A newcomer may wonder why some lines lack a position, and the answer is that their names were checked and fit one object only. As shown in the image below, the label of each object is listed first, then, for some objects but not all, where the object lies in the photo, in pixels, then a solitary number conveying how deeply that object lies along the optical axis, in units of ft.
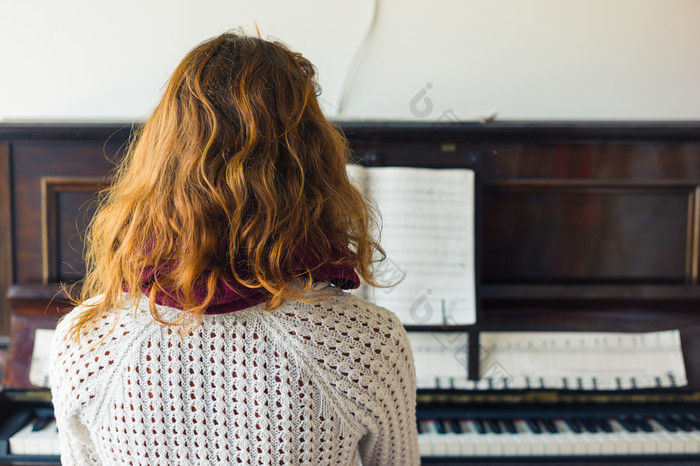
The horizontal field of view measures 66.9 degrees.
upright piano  4.89
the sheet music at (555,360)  4.94
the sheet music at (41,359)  4.75
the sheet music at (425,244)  4.91
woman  2.32
